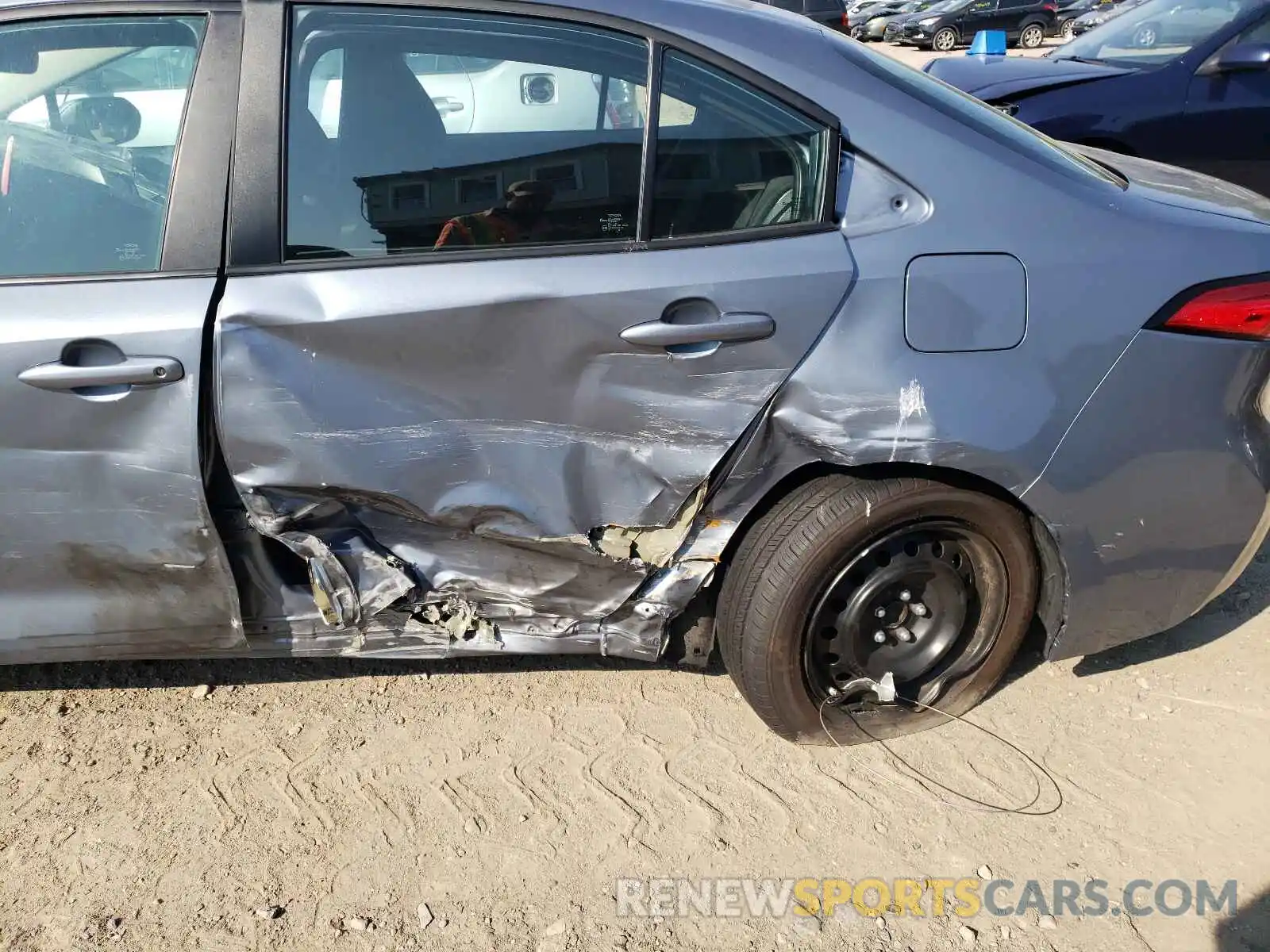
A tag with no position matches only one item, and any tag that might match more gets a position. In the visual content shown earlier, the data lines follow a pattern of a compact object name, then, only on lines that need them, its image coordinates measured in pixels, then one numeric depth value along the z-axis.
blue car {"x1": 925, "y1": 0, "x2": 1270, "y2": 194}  5.58
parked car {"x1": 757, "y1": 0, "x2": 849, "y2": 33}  13.75
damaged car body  2.17
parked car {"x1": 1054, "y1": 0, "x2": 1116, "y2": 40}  20.92
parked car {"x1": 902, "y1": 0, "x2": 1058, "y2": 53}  20.61
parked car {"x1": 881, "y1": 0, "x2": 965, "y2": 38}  20.83
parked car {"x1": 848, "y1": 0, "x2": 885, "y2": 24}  23.25
